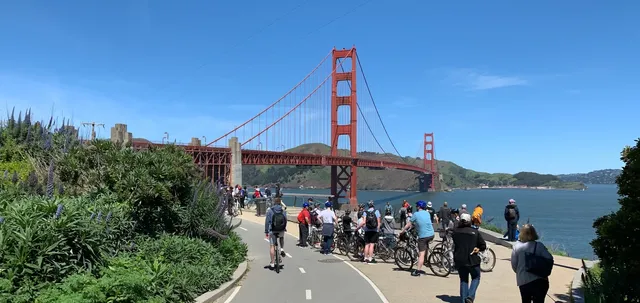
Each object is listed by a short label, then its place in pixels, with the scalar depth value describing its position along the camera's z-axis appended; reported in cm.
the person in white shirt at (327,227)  1352
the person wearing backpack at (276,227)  1067
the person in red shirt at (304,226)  1502
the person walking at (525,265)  587
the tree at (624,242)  579
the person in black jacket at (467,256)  717
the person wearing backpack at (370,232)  1188
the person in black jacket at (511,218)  1443
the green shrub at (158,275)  556
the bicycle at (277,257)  1050
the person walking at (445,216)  1702
